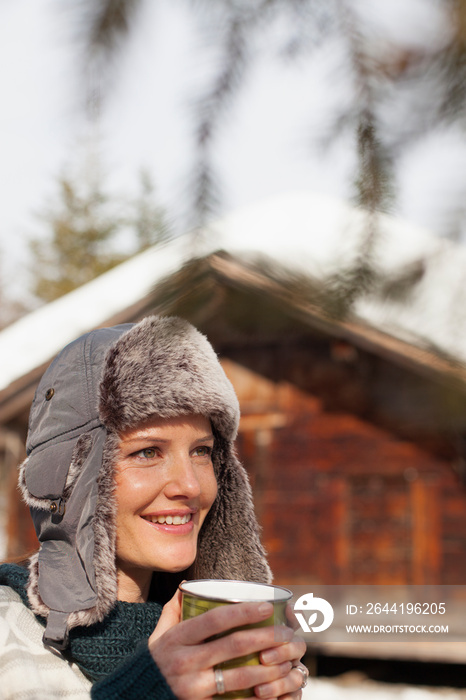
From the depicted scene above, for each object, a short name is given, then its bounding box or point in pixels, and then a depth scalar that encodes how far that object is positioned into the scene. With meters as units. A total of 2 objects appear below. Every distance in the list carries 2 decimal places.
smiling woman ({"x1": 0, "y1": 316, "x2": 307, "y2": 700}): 1.47
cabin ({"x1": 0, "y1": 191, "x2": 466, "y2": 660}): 6.80
